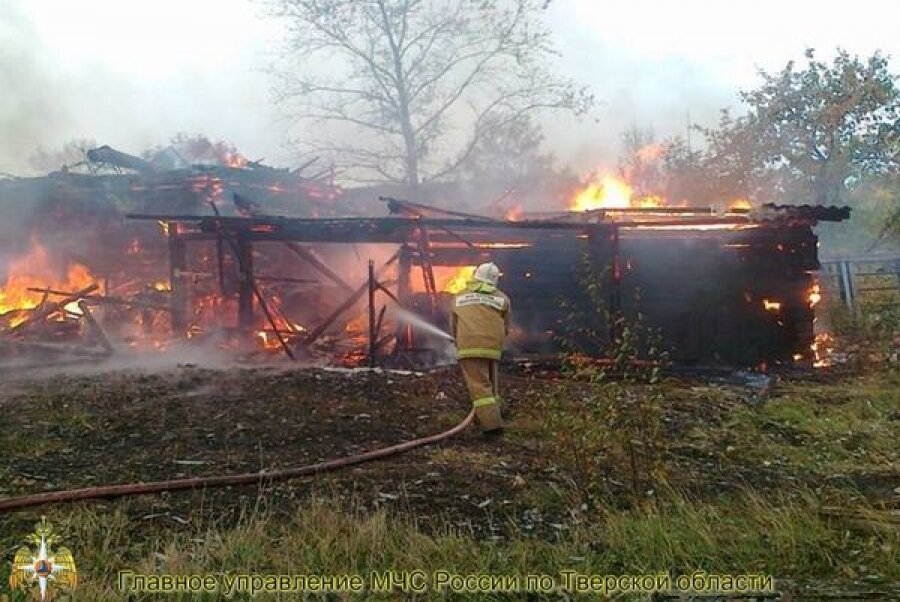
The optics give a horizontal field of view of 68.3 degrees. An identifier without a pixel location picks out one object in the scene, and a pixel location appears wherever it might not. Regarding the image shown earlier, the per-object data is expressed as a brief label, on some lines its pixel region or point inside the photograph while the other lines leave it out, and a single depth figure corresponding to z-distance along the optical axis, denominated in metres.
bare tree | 22.44
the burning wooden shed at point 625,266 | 11.20
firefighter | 6.94
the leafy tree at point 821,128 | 22.30
